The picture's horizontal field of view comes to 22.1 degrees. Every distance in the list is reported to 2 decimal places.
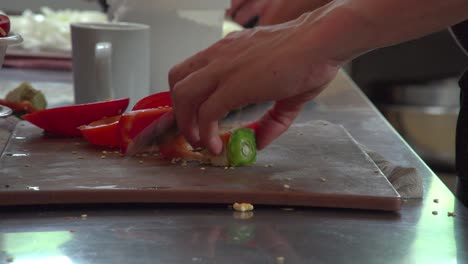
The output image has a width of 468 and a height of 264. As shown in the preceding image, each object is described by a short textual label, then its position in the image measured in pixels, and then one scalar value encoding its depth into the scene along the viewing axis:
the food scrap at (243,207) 1.04
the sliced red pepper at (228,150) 1.13
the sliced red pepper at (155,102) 1.24
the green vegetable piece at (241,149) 1.13
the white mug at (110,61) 1.40
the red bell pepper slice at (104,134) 1.19
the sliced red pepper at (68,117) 1.23
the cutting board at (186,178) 1.04
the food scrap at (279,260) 0.93
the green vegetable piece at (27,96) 1.36
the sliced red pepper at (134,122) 1.18
